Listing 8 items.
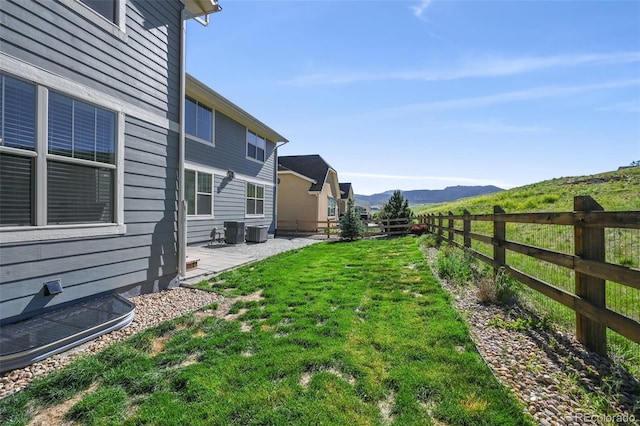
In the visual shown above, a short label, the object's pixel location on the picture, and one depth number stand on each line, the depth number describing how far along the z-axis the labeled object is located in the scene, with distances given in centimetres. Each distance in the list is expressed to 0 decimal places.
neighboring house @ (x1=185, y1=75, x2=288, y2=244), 1007
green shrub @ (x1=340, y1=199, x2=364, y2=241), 1462
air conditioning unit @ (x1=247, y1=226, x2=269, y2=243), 1264
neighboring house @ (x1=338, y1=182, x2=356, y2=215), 3229
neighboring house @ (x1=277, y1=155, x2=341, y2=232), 1967
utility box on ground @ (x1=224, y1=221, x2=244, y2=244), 1150
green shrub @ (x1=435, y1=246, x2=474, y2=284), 541
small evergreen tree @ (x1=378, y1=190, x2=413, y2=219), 1739
